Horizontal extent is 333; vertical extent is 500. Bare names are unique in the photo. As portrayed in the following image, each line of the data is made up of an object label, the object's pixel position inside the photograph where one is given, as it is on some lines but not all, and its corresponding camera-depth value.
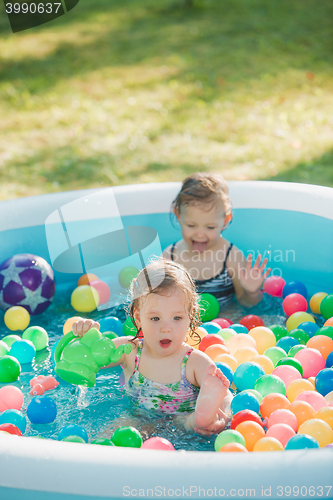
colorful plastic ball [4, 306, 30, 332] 2.86
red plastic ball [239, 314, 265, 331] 2.75
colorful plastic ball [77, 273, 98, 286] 3.21
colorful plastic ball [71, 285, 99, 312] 3.05
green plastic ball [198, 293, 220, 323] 2.87
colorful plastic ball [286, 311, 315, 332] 2.76
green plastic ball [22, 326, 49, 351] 2.67
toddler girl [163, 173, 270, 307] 2.90
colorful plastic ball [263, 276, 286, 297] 3.14
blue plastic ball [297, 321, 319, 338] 2.64
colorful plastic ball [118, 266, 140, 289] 3.06
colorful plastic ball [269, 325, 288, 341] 2.68
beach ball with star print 2.91
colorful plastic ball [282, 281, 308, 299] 3.03
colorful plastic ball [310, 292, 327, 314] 2.94
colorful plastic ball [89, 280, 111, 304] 3.12
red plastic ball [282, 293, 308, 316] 2.91
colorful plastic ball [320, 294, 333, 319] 2.80
